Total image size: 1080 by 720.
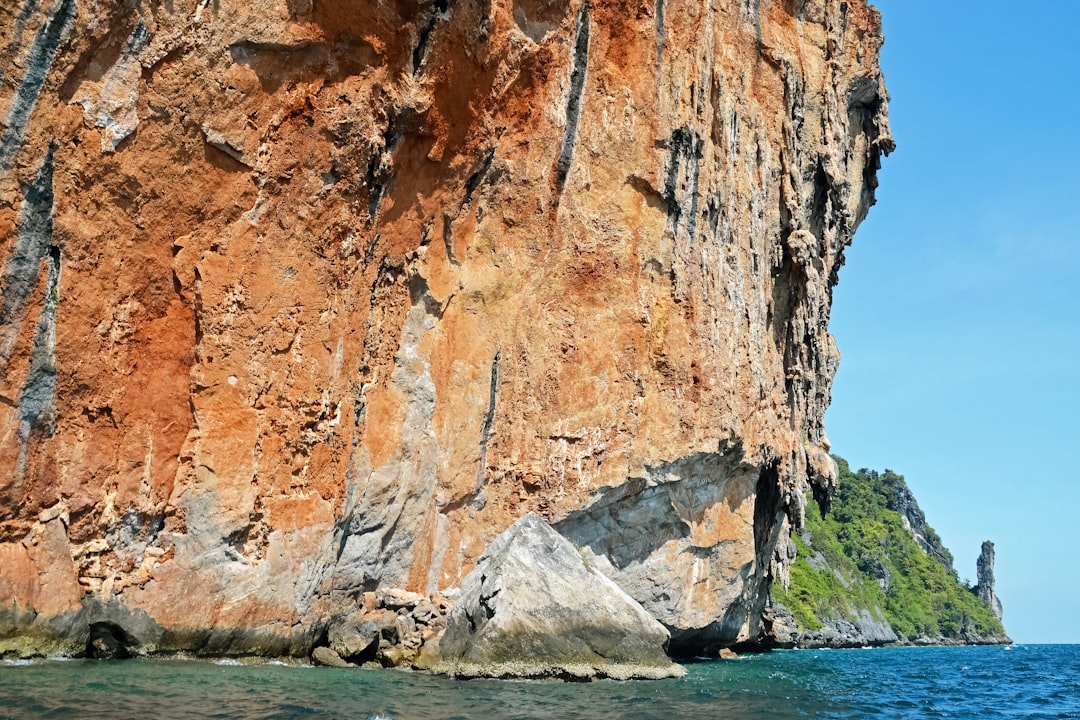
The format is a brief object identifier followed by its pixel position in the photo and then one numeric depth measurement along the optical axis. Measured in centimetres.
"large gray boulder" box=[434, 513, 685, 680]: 1510
